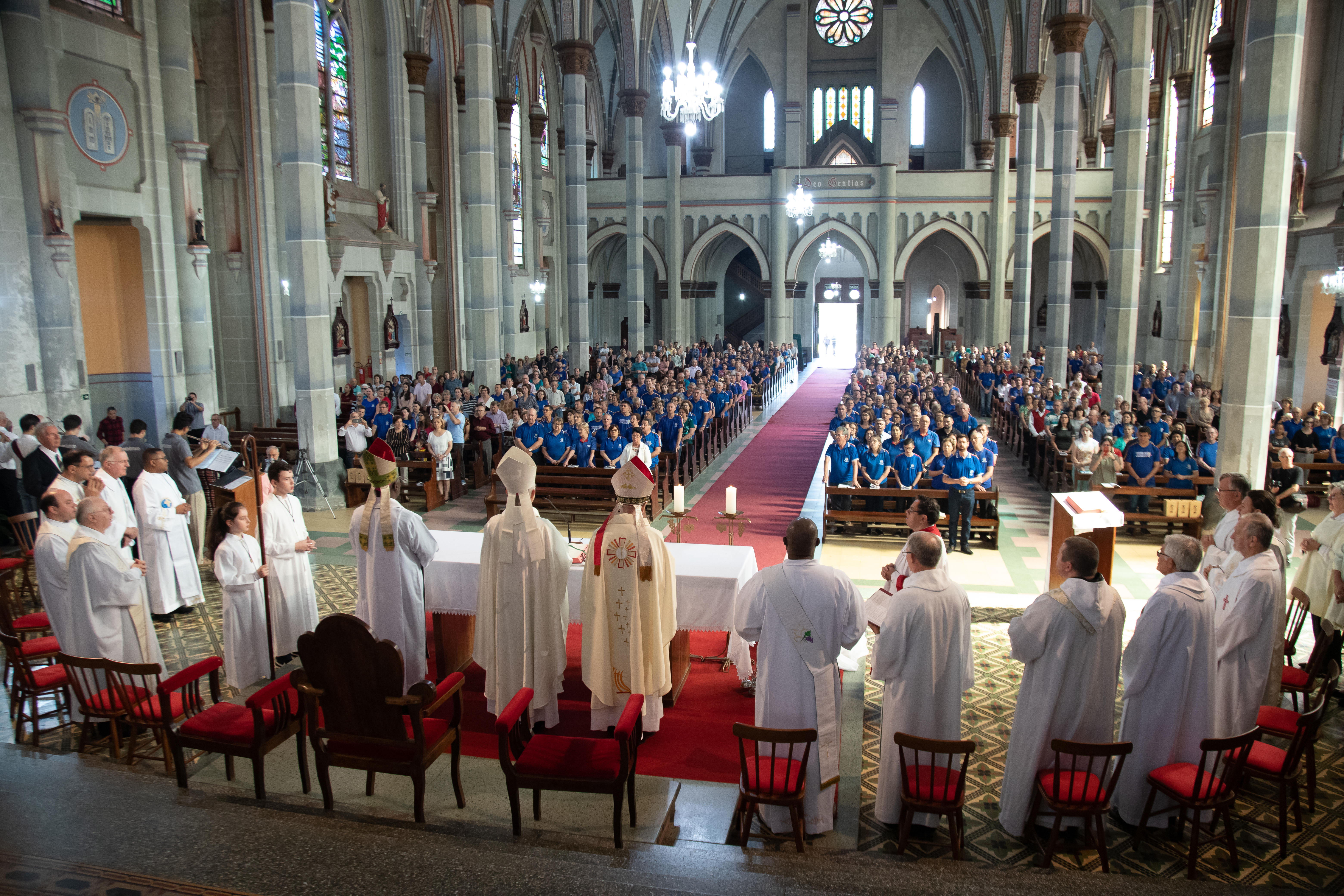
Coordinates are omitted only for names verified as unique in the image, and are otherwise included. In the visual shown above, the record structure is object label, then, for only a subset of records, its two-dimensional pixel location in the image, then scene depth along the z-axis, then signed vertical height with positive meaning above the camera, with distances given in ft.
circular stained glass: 114.93 +39.04
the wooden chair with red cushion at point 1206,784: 13.65 -7.00
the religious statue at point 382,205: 72.95 +10.32
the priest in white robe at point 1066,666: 14.46 -5.34
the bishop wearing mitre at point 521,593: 18.15 -5.14
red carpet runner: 36.29 -7.63
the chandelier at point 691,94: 53.11 +14.12
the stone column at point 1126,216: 50.39 +6.63
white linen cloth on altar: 20.40 -5.62
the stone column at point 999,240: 98.43 +10.03
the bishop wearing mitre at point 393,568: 19.61 -5.04
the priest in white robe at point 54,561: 17.98 -4.38
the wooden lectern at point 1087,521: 19.47 -4.09
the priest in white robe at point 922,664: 14.75 -5.39
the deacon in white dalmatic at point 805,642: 14.75 -5.01
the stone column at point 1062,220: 63.98 +8.18
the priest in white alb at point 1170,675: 14.82 -5.61
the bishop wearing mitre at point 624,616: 18.30 -5.67
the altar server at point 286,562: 21.74 -5.45
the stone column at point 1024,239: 85.30 +8.99
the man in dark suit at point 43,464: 28.60 -3.99
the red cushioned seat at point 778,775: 13.82 -6.84
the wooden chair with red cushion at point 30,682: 17.35 -6.56
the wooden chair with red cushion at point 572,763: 13.94 -6.69
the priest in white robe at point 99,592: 17.56 -4.94
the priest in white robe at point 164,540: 25.71 -5.79
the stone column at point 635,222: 85.92 +10.58
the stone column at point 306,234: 40.65 +4.54
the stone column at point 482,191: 54.34 +8.94
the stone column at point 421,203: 73.97 +11.25
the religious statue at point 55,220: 43.11 +5.47
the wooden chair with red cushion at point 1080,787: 13.38 -6.96
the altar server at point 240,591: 20.07 -5.85
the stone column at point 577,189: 69.56 +11.81
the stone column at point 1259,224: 29.66 +3.52
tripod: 41.60 -6.22
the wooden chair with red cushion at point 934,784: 13.38 -6.90
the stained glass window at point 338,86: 67.41 +18.60
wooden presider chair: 14.05 -5.85
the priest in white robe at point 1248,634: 16.31 -5.42
